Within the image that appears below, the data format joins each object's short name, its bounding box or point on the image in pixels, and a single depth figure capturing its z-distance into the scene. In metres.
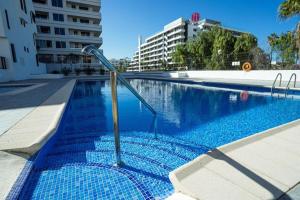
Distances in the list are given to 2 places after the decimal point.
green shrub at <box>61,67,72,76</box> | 20.44
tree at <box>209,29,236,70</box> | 20.73
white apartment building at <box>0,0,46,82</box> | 10.73
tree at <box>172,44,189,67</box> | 25.63
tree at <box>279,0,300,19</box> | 9.10
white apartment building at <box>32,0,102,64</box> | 22.92
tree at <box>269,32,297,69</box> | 11.35
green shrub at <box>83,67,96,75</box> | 20.83
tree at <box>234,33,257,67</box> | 20.12
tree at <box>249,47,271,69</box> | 12.44
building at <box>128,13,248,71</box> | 45.65
